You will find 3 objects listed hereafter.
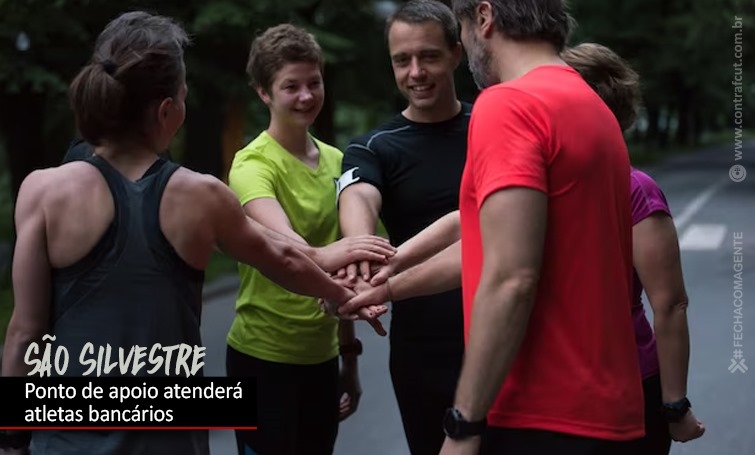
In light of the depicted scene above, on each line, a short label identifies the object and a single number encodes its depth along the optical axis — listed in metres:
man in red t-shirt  2.44
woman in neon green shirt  3.97
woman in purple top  3.28
